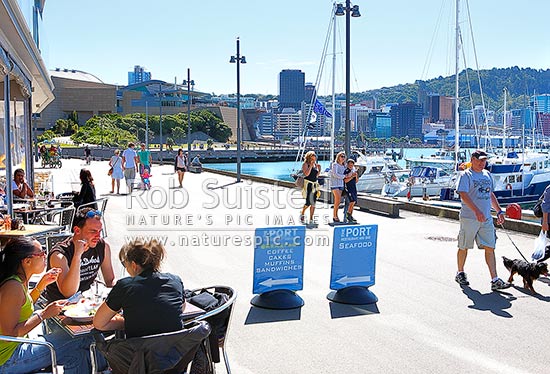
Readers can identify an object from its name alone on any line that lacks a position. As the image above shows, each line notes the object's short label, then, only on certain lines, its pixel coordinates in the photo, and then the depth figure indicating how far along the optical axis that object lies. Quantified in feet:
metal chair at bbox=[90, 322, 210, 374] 12.51
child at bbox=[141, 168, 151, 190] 74.18
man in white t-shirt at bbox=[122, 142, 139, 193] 67.56
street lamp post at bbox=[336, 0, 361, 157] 61.92
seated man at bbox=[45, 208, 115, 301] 16.33
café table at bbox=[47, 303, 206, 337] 13.87
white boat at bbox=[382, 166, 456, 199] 121.29
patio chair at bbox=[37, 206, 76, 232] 34.71
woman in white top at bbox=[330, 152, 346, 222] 47.73
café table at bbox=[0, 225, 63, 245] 24.04
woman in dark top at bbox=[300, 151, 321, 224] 45.01
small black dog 26.14
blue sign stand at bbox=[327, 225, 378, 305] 24.70
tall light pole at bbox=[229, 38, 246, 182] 91.81
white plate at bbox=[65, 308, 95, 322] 14.08
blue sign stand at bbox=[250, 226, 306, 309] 23.93
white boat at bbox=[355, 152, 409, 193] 131.54
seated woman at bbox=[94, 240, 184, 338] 12.96
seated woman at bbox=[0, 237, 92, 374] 12.95
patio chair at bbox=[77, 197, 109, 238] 36.59
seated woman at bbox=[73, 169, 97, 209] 37.12
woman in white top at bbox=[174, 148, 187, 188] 78.38
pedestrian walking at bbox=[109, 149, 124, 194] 67.15
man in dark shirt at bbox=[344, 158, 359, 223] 47.60
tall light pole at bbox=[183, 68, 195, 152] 138.53
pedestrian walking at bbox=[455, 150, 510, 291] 26.73
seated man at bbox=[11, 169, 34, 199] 38.81
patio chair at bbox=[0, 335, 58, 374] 12.30
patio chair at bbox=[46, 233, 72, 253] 24.73
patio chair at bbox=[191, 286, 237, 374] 14.64
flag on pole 104.88
